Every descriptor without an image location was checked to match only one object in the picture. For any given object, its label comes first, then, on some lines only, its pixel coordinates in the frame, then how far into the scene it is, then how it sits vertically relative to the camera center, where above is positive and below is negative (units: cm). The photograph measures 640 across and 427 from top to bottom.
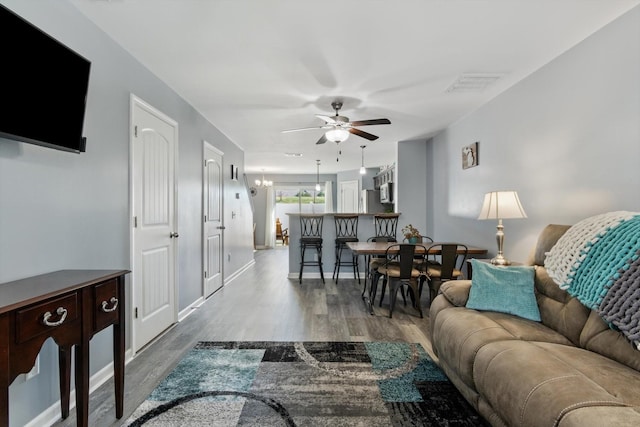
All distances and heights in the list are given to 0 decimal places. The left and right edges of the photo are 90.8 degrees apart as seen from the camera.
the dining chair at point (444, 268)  336 -61
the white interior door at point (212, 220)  421 -6
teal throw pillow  210 -53
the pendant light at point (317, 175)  843 +132
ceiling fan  346 +102
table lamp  278 +6
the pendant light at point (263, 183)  993 +103
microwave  705 +53
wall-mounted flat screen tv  138 +64
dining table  355 -41
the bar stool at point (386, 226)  561 -19
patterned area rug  176 -112
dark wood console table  113 -45
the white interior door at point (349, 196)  942 +58
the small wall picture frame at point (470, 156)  398 +77
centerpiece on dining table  411 -27
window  1079 +57
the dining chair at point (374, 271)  377 -68
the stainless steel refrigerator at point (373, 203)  824 +32
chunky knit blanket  146 -28
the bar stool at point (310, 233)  538 -32
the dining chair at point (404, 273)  339 -65
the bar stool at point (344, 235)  543 -35
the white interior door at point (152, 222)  264 -5
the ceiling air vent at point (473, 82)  300 +133
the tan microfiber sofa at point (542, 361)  115 -68
